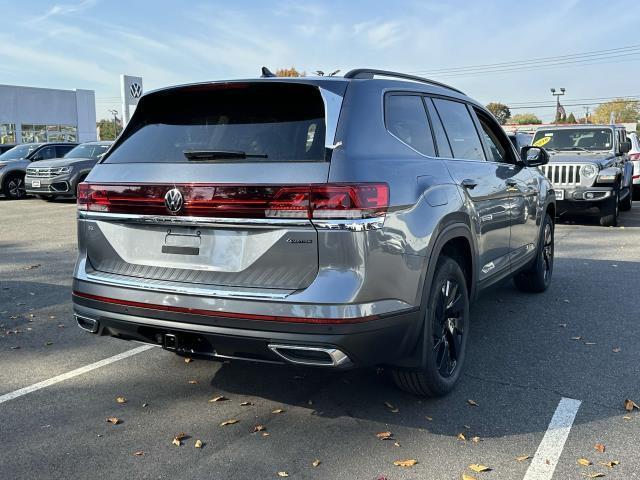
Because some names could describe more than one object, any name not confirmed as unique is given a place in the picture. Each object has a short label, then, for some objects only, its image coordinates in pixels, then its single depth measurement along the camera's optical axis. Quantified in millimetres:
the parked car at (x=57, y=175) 16453
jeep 11094
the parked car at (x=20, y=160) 18391
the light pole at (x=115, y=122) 90125
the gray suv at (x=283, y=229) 2945
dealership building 42625
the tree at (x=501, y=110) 94706
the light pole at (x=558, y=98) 64106
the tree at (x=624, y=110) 99562
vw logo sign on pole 18406
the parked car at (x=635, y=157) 15000
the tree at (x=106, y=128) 96375
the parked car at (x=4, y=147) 22598
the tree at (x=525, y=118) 93125
